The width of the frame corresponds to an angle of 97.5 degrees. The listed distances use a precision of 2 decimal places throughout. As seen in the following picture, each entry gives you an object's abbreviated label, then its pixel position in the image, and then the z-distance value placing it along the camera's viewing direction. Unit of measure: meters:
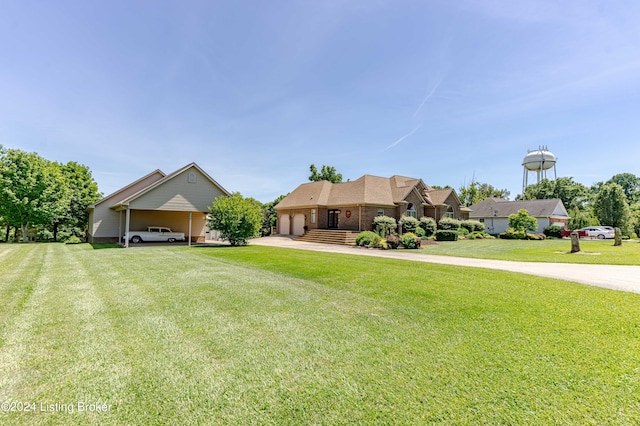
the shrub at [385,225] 23.89
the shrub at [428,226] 26.43
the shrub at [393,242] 18.38
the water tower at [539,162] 56.06
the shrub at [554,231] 30.45
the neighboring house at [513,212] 36.44
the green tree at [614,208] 31.48
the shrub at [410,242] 18.58
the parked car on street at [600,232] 28.92
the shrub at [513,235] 28.64
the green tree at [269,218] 33.03
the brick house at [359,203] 25.47
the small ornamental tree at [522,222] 29.75
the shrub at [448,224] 27.64
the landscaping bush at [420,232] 25.30
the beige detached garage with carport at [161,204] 18.44
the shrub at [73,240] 22.39
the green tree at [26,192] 22.69
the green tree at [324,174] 41.28
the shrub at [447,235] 25.33
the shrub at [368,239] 19.12
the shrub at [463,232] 27.99
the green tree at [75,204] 25.53
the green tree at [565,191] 48.06
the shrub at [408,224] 25.56
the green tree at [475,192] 50.88
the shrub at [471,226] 30.58
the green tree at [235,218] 18.28
